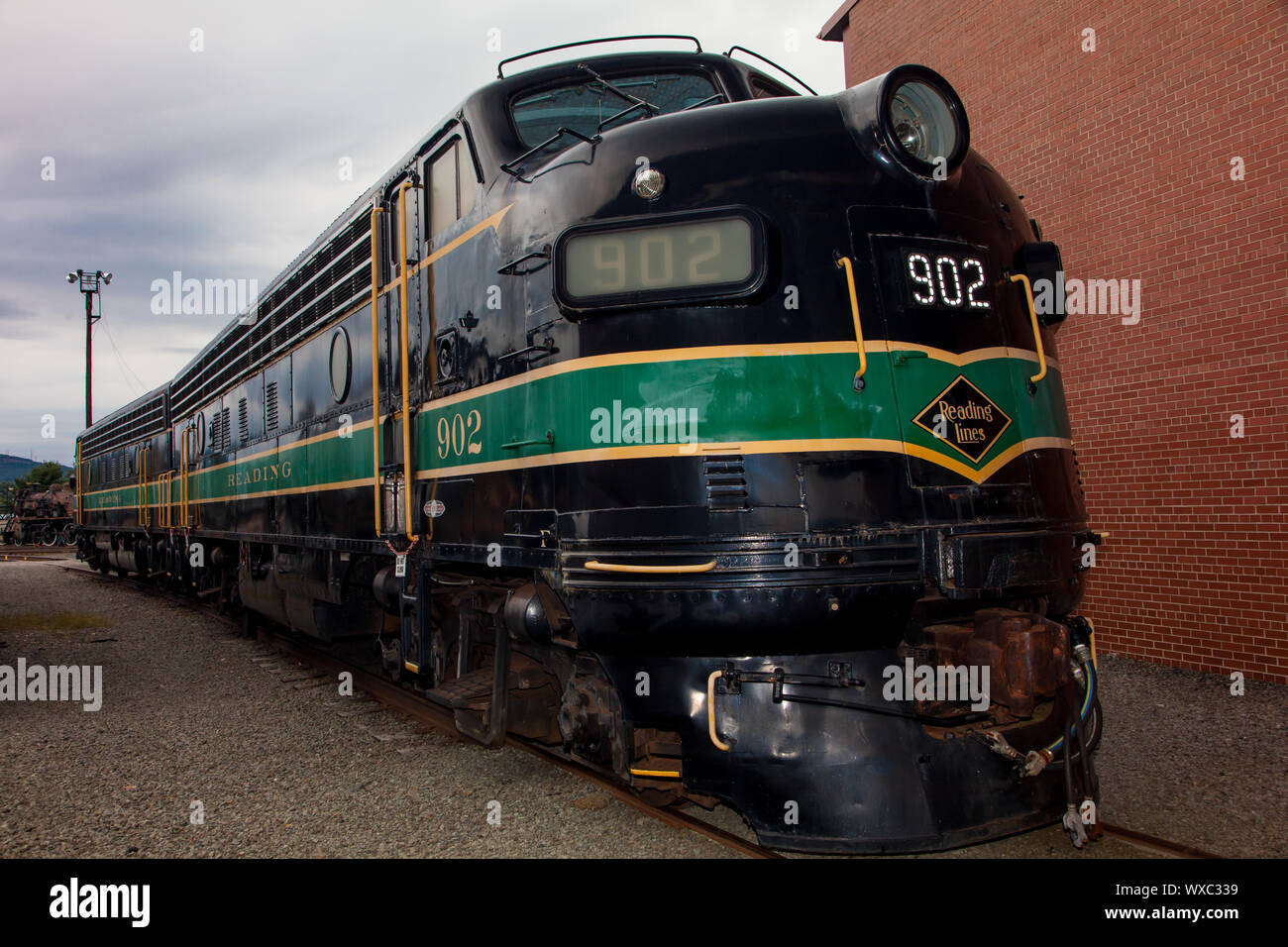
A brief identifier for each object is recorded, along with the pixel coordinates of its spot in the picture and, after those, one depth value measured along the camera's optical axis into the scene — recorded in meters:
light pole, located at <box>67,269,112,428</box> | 39.56
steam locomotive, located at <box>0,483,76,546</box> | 40.19
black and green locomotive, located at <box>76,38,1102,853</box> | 3.54
